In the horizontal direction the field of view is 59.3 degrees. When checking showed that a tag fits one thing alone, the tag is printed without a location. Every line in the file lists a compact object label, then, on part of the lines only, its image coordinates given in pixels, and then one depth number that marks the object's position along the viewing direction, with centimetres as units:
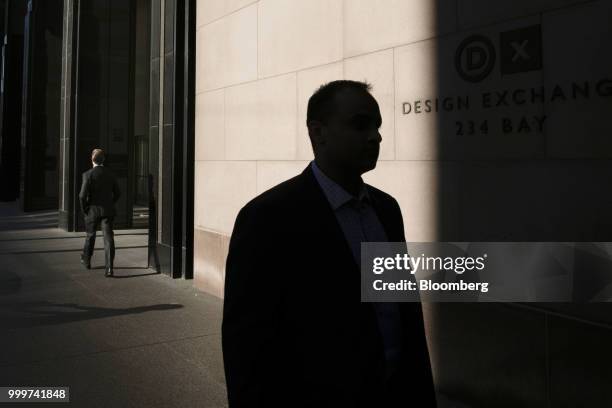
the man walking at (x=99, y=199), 982
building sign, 391
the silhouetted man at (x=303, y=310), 203
